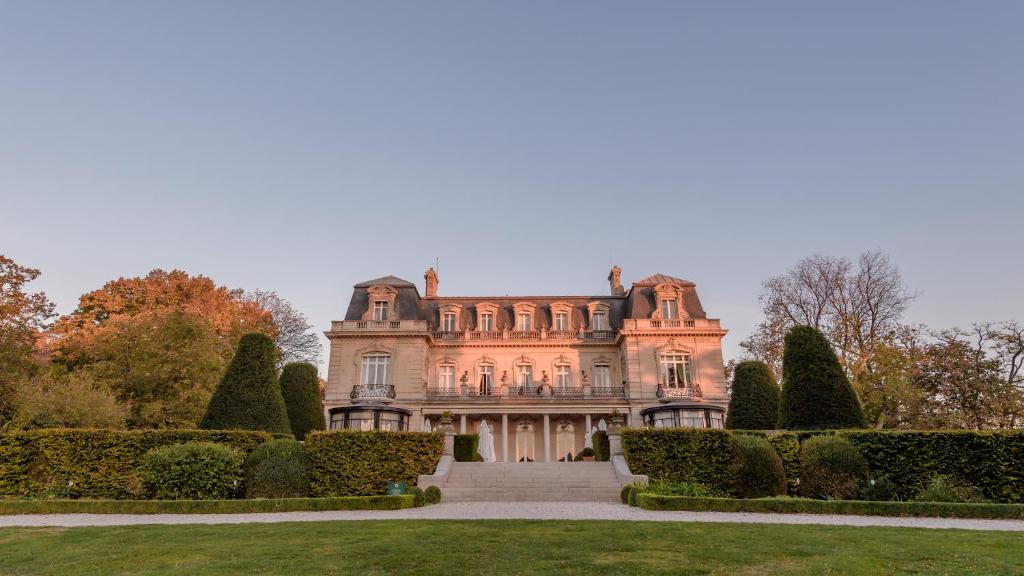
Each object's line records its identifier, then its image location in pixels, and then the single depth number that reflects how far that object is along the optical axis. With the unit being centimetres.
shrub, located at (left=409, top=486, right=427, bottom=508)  1374
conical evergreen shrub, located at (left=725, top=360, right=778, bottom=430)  2252
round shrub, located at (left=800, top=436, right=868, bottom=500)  1392
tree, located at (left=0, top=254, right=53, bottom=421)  2206
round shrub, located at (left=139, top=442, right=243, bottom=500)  1417
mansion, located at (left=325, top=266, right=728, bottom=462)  2997
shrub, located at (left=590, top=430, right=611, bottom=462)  1977
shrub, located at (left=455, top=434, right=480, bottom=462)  2034
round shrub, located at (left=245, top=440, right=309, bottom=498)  1466
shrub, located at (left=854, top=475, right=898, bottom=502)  1370
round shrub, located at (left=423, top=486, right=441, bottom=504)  1430
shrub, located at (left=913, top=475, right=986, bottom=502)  1313
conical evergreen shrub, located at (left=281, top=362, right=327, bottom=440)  2502
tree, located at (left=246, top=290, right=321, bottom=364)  3866
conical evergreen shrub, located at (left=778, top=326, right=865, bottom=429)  1691
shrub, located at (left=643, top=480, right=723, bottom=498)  1467
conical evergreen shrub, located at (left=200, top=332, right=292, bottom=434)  1758
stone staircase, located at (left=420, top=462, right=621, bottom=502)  1534
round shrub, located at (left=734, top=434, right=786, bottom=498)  1420
